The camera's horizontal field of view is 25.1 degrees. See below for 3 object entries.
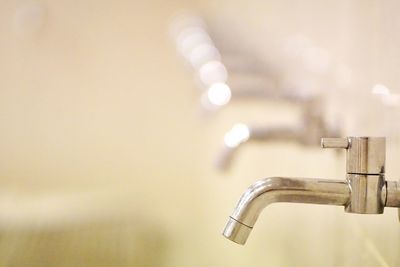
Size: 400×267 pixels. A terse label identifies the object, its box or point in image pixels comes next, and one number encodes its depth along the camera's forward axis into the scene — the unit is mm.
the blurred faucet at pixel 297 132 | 1106
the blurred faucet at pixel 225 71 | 1345
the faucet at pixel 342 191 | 806
